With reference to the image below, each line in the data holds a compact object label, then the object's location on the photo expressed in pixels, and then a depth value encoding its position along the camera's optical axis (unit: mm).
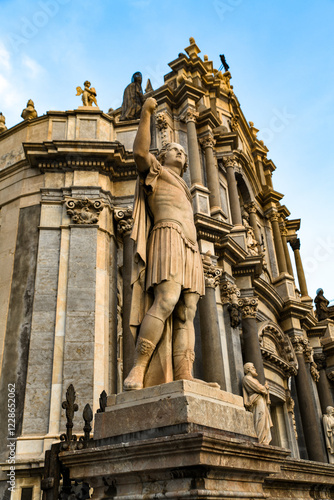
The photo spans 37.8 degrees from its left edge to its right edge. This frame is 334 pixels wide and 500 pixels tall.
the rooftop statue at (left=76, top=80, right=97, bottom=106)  13656
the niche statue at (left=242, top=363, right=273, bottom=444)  11445
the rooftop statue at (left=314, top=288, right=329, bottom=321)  25180
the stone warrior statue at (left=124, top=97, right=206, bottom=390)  4473
